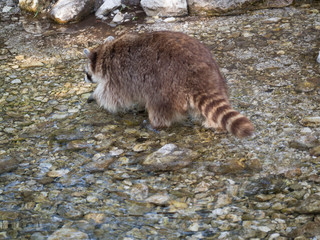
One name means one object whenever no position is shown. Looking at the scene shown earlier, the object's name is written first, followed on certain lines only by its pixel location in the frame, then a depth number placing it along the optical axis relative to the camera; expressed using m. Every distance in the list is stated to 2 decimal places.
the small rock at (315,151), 3.44
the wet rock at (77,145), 3.90
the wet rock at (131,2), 6.36
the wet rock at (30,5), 6.55
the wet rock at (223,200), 3.08
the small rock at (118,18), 6.12
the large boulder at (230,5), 5.96
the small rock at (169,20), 5.96
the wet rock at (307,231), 2.71
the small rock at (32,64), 5.29
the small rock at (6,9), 6.72
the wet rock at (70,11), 6.18
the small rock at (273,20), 5.65
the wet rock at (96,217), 3.00
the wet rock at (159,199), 3.14
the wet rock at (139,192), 3.22
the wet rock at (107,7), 6.23
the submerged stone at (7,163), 3.63
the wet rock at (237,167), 3.38
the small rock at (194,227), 2.87
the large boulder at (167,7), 6.03
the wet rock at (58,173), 3.53
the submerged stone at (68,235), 2.83
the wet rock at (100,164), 3.59
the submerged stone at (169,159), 3.52
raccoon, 3.59
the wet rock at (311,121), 3.80
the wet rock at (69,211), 3.08
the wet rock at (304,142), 3.55
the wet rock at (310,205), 2.89
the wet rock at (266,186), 3.15
